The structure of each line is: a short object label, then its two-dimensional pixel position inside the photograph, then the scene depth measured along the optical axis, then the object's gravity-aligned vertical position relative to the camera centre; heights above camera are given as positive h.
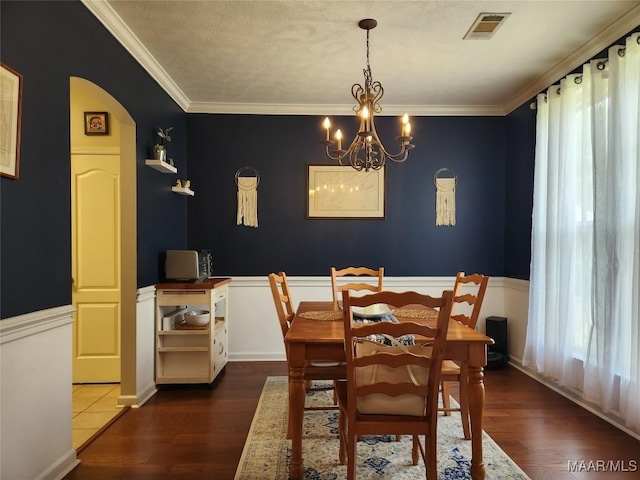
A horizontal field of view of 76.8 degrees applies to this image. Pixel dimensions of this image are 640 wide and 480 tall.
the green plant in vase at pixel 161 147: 3.36 +0.71
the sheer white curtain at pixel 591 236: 2.55 -0.03
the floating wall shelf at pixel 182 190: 3.91 +0.40
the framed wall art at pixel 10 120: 1.73 +0.49
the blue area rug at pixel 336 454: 2.14 -1.29
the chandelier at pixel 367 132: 2.42 +0.61
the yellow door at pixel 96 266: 3.54 -0.31
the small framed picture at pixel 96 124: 3.49 +0.93
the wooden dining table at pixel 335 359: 2.03 -0.67
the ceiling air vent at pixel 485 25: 2.63 +1.40
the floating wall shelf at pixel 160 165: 3.28 +0.55
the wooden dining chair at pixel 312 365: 2.43 -0.84
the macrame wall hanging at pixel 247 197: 4.39 +0.37
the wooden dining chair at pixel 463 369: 2.38 -0.83
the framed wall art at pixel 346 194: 4.41 +0.41
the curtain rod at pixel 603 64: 2.64 +1.18
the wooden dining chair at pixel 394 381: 1.71 -0.67
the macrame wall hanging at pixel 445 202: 4.43 +0.32
